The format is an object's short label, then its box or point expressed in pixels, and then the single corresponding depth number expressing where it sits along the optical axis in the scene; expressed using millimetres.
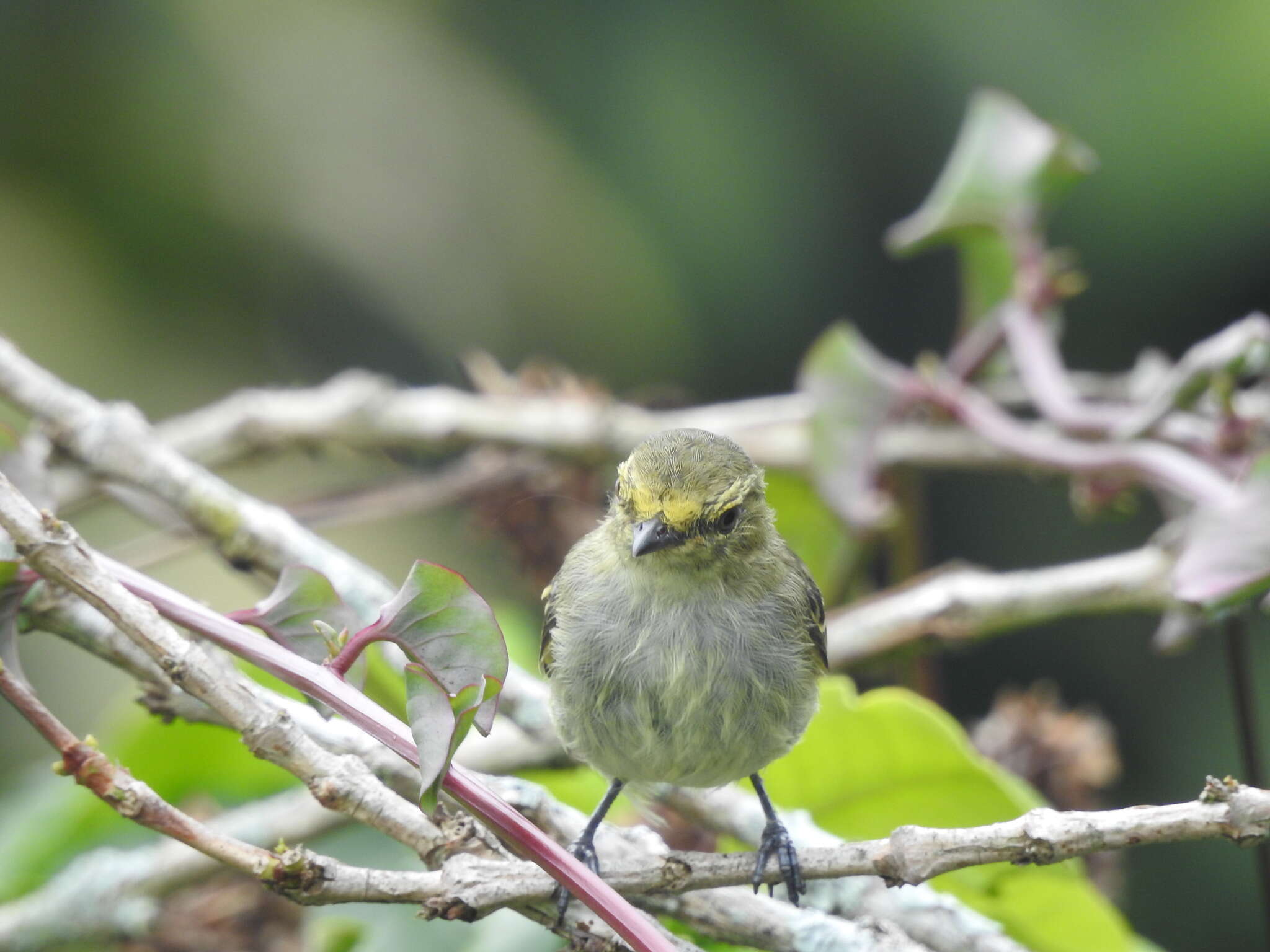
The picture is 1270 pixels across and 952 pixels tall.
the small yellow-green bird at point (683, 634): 3982
